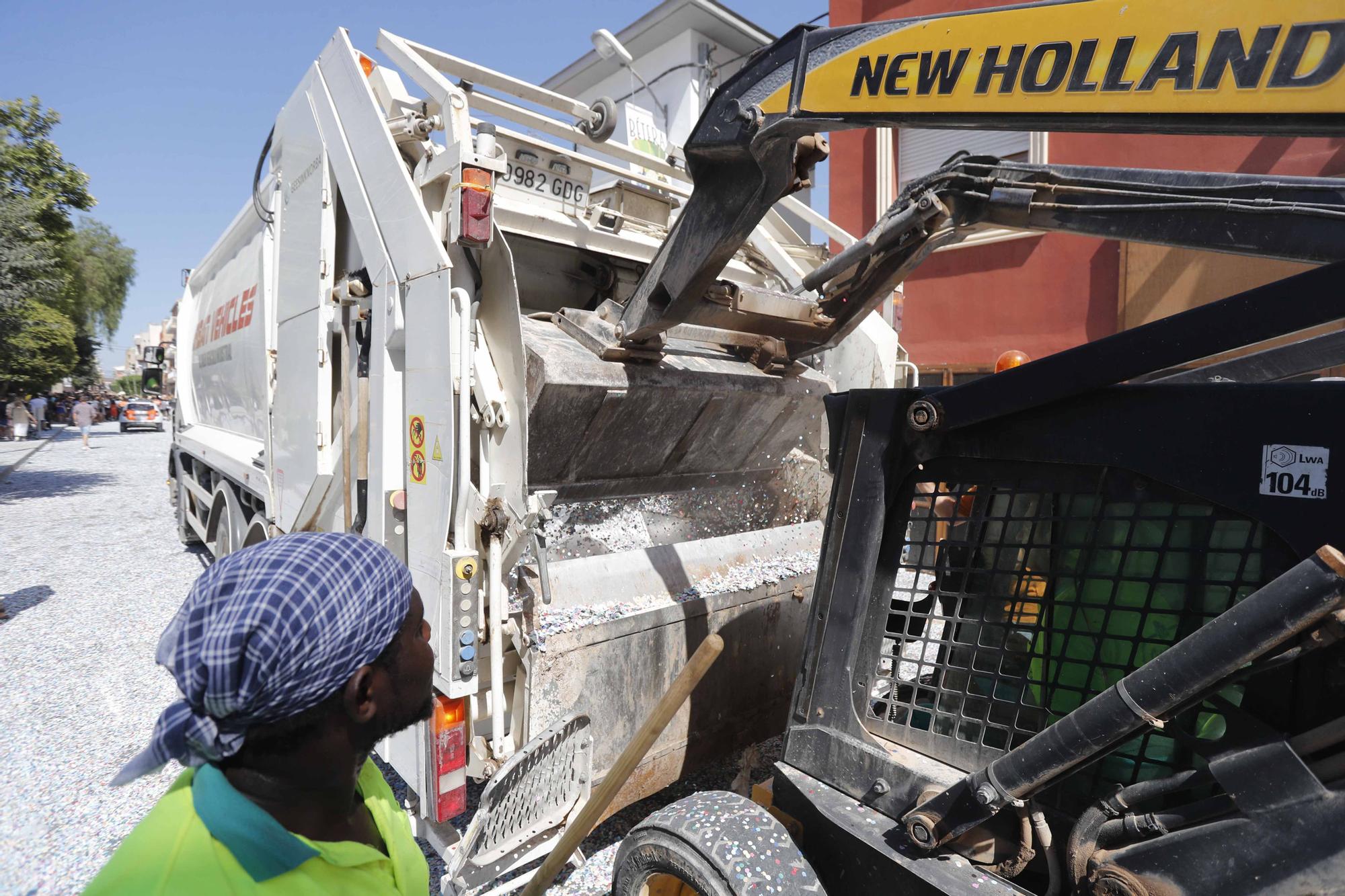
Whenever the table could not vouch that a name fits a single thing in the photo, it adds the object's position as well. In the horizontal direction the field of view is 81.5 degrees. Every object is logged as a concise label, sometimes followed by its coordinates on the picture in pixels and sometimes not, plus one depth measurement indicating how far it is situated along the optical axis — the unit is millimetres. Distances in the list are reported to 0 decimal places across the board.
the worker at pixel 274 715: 795
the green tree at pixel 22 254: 10617
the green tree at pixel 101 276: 25109
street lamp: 5898
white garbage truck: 2342
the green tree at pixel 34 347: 11125
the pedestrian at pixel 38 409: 25172
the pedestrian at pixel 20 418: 21344
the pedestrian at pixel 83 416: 19984
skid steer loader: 1247
